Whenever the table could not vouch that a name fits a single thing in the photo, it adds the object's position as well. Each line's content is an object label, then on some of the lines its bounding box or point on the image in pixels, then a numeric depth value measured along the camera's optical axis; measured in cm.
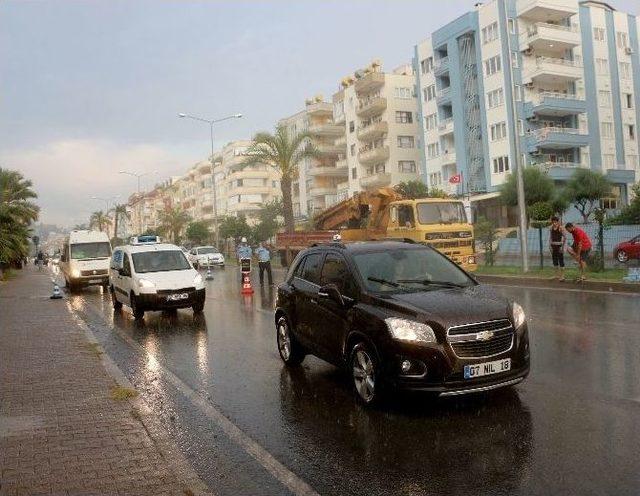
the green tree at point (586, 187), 4097
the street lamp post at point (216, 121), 5555
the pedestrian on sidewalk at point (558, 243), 1783
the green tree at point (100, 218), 13565
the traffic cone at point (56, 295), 2147
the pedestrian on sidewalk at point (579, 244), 1689
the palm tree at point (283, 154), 4150
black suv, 562
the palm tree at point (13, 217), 3292
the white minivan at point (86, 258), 2458
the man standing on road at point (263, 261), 2228
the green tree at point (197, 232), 7625
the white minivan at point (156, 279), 1412
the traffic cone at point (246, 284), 1923
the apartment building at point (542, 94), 4734
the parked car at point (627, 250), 2330
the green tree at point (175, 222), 9644
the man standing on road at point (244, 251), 2201
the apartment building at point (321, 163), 7294
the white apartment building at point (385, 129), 6169
